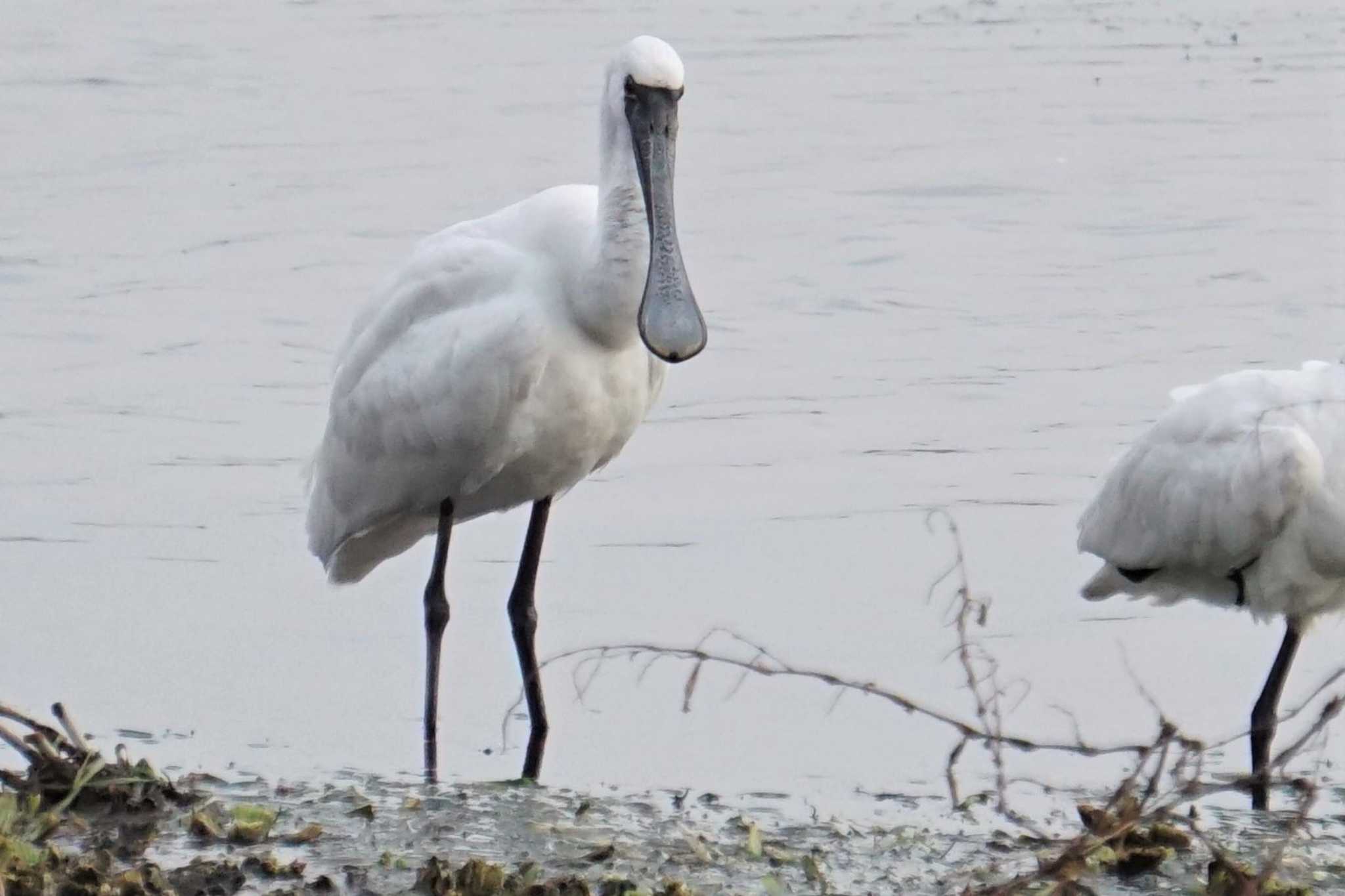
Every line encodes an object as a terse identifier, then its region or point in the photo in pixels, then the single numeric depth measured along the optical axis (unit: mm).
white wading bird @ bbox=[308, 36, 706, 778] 13445
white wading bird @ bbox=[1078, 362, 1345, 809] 14133
